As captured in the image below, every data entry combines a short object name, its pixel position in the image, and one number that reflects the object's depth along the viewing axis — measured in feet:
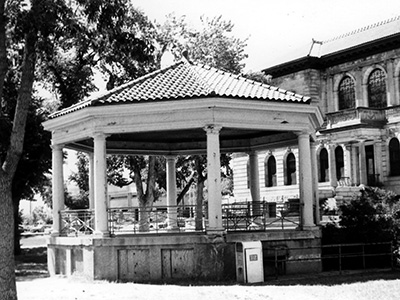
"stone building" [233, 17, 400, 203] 160.74
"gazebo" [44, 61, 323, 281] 60.54
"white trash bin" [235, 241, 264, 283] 58.18
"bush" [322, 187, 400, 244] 67.36
